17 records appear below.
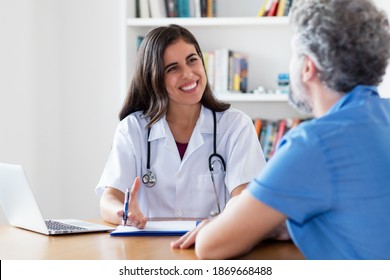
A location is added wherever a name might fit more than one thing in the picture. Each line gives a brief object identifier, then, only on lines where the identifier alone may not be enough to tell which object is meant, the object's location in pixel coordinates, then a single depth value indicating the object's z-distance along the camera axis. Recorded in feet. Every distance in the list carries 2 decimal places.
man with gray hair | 4.49
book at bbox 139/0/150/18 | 13.53
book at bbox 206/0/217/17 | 13.51
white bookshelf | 13.84
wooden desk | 5.46
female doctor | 8.19
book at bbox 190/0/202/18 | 13.41
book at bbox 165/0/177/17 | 13.51
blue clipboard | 6.33
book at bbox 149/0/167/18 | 13.43
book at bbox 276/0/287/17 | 13.17
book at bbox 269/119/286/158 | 13.31
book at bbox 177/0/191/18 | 13.48
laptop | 6.51
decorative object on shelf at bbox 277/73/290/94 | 13.60
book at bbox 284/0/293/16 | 13.15
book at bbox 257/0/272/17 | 13.25
